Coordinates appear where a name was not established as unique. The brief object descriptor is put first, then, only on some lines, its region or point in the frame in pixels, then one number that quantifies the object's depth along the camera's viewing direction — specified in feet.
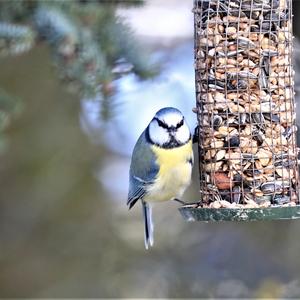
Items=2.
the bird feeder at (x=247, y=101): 15.87
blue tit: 16.35
